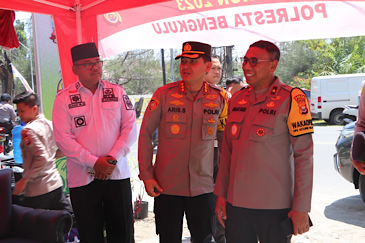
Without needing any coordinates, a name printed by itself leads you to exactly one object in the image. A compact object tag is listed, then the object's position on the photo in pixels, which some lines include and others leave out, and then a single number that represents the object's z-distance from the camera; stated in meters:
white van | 15.14
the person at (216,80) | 3.32
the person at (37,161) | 3.14
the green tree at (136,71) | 30.06
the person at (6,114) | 11.02
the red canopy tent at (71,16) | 3.29
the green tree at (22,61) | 33.28
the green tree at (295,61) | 29.39
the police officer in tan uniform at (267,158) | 1.87
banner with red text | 2.96
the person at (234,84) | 4.64
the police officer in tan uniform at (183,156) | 2.40
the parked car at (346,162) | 4.73
